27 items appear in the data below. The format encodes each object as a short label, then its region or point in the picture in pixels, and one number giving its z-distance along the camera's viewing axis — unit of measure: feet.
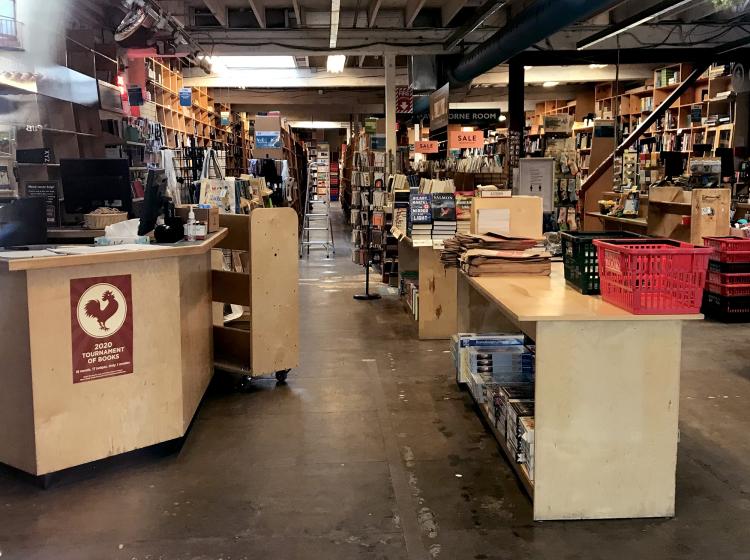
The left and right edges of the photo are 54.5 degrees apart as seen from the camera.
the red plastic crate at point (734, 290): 21.94
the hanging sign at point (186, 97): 36.55
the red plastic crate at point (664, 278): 9.11
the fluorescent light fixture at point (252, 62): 41.81
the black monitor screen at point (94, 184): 16.70
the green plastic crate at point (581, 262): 10.68
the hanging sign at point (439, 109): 29.19
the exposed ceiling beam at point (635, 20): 22.82
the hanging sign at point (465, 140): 32.19
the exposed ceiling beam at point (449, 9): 29.64
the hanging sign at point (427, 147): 33.85
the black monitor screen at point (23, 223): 11.73
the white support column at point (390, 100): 36.24
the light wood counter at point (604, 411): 9.35
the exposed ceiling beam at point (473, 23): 24.65
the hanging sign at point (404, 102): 42.01
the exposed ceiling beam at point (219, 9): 29.37
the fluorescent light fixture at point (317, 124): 84.69
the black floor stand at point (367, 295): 26.35
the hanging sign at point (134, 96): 29.60
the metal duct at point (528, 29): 19.25
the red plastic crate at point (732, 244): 21.74
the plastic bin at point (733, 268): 21.89
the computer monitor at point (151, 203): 12.95
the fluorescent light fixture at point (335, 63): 38.91
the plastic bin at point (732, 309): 22.00
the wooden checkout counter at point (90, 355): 10.21
